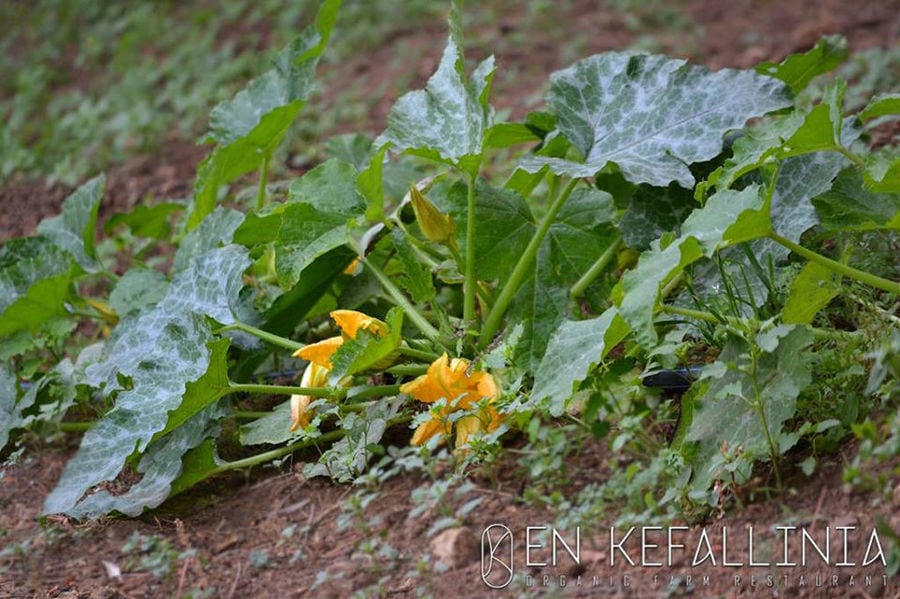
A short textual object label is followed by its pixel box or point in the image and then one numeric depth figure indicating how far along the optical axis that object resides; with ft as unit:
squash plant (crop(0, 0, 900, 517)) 14.08
